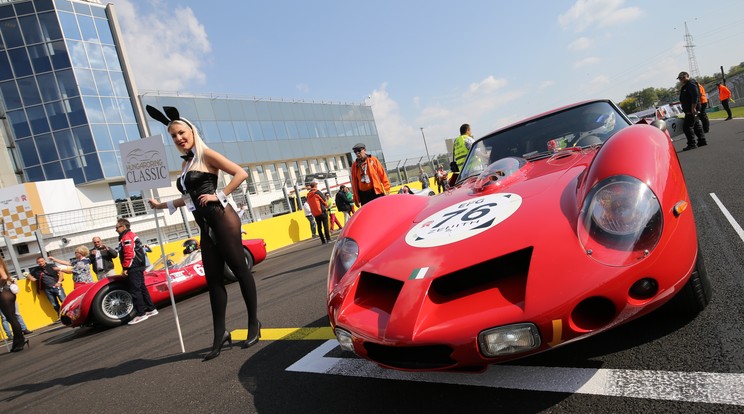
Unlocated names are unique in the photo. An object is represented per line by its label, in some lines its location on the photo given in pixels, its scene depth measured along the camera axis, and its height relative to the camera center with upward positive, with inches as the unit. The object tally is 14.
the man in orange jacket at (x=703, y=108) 380.8 -13.5
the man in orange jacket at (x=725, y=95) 596.7 -10.4
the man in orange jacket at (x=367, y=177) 208.8 +1.7
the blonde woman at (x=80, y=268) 327.0 -8.3
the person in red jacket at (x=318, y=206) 401.1 -11.6
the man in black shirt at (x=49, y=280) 325.4 -12.2
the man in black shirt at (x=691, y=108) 352.4 -10.1
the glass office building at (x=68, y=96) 1143.6 +445.9
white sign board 151.7 +27.3
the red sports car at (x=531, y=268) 55.7 -18.4
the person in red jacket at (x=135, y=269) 225.6 -14.4
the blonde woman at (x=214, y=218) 117.0 +0.7
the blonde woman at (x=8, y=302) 235.9 -15.0
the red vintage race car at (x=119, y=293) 234.8 -29.6
